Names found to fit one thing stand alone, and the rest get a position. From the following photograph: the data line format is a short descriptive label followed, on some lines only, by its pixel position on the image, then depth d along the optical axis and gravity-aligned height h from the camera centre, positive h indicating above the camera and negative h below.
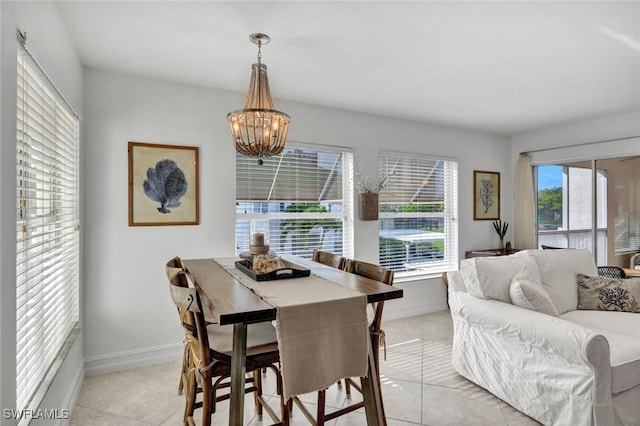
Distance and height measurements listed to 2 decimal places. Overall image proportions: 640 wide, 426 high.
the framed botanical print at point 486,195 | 4.97 +0.21
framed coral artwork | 2.94 +0.23
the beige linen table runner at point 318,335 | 1.45 -0.53
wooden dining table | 1.38 -0.39
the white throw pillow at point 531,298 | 2.44 -0.61
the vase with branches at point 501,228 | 5.08 -0.27
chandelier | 2.01 +0.51
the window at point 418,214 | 4.35 -0.05
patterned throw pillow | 2.74 -0.67
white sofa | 1.89 -0.83
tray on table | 1.86 -0.34
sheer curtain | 5.02 +0.05
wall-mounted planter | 3.95 +0.06
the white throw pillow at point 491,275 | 2.57 -0.49
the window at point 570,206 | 4.42 +0.04
